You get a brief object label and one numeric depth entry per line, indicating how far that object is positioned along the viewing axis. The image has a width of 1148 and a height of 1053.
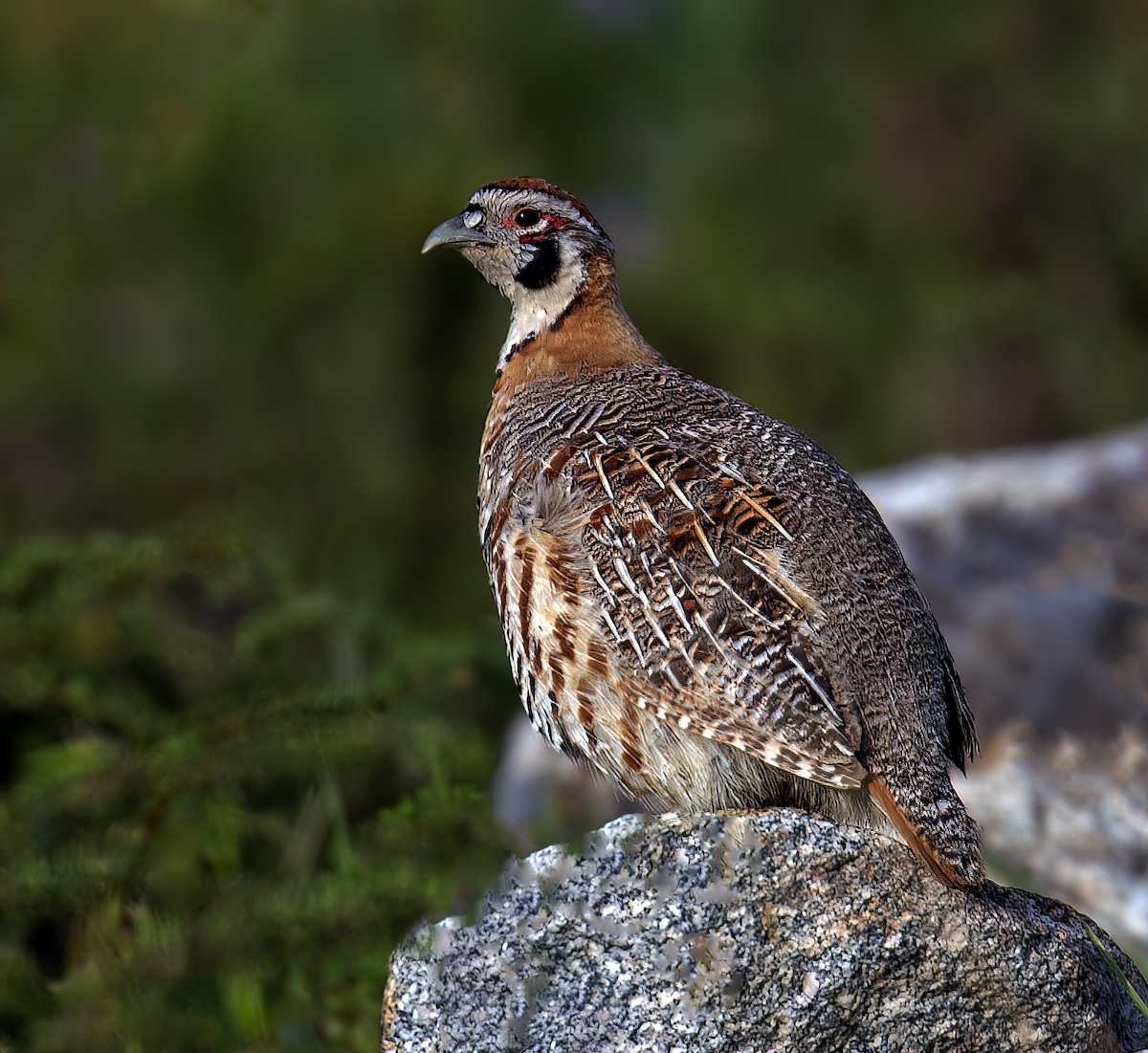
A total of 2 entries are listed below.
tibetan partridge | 8.13
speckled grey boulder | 7.58
